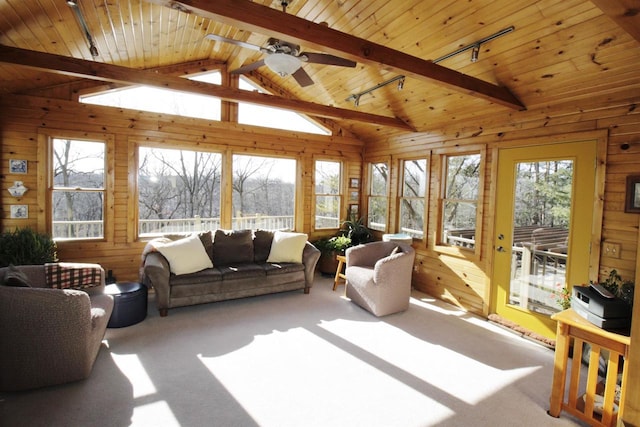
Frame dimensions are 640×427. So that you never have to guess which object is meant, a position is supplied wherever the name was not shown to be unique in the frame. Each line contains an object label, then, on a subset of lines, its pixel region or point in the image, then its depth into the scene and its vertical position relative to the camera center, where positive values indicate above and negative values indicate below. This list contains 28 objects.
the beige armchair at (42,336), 2.20 -1.04
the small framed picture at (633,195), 2.76 +0.12
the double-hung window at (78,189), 4.26 +0.03
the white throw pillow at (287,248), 4.68 -0.75
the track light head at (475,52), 2.96 +1.41
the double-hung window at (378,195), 5.97 +0.10
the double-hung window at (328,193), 6.20 +0.11
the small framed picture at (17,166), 3.95 +0.29
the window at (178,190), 5.36 +0.07
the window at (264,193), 6.15 +0.09
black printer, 2.05 -0.67
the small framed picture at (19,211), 3.96 -0.27
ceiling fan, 2.55 +1.21
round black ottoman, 3.36 -1.19
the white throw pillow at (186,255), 3.89 -0.75
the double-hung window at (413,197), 5.21 +0.08
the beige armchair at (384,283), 3.89 -1.04
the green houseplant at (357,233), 5.96 -0.62
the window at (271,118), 5.33 +1.38
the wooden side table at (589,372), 2.01 -1.09
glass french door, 3.18 -0.24
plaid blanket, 3.01 -0.82
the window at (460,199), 4.38 +0.05
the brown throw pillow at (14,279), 2.31 -0.67
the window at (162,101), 4.43 +1.36
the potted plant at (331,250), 5.58 -0.90
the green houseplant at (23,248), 3.45 -0.65
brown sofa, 3.75 -0.98
